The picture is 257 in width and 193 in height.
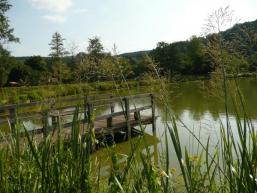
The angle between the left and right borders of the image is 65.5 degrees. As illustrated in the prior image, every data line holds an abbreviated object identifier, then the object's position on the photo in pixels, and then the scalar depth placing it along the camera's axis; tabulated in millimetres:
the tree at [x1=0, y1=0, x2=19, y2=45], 15454
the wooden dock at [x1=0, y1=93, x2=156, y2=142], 4897
